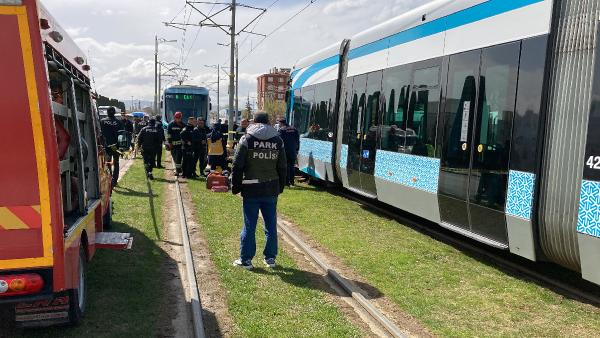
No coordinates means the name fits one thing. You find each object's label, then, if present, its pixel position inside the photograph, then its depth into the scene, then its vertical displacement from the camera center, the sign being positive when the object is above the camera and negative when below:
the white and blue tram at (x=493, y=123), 5.11 -0.27
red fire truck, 3.48 -0.56
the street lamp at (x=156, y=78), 44.82 +1.77
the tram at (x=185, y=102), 25.78 -0.13
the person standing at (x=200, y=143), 15.64 -1.29
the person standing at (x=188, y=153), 15.17 -1.53
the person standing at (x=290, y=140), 12.78 -0.97
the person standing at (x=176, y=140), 15.37 -1.18
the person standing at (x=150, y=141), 15.45 -1.25
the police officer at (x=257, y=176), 6.22 -0.89
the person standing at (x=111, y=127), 13.45 -0.71
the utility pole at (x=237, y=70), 36.01 +2.07
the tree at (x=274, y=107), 72.21 -1.02
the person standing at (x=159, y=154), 16.33 -1.86
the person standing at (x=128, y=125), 20.75 -1.05
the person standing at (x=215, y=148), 14.55 -1.33
